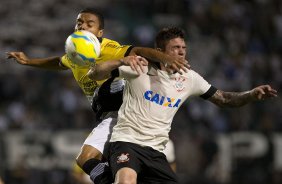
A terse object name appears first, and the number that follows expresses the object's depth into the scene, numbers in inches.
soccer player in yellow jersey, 609.3
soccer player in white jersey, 592.7
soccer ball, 574.9
